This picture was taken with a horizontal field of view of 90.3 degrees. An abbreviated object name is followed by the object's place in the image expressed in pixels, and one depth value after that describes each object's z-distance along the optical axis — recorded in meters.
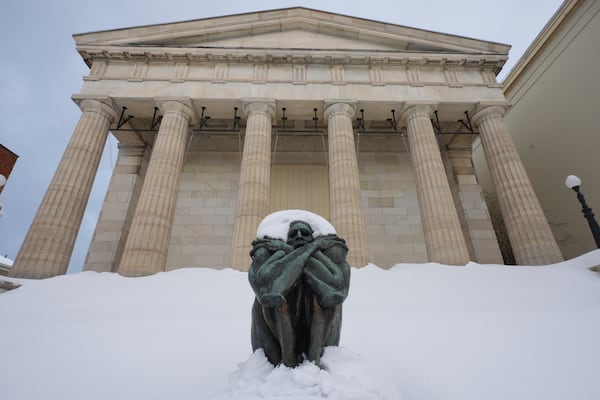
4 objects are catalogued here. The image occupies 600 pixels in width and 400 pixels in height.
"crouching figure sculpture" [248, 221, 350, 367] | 2.39
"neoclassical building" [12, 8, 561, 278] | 11.58
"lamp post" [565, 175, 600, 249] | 9.59
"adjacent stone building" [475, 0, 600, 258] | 15.05
